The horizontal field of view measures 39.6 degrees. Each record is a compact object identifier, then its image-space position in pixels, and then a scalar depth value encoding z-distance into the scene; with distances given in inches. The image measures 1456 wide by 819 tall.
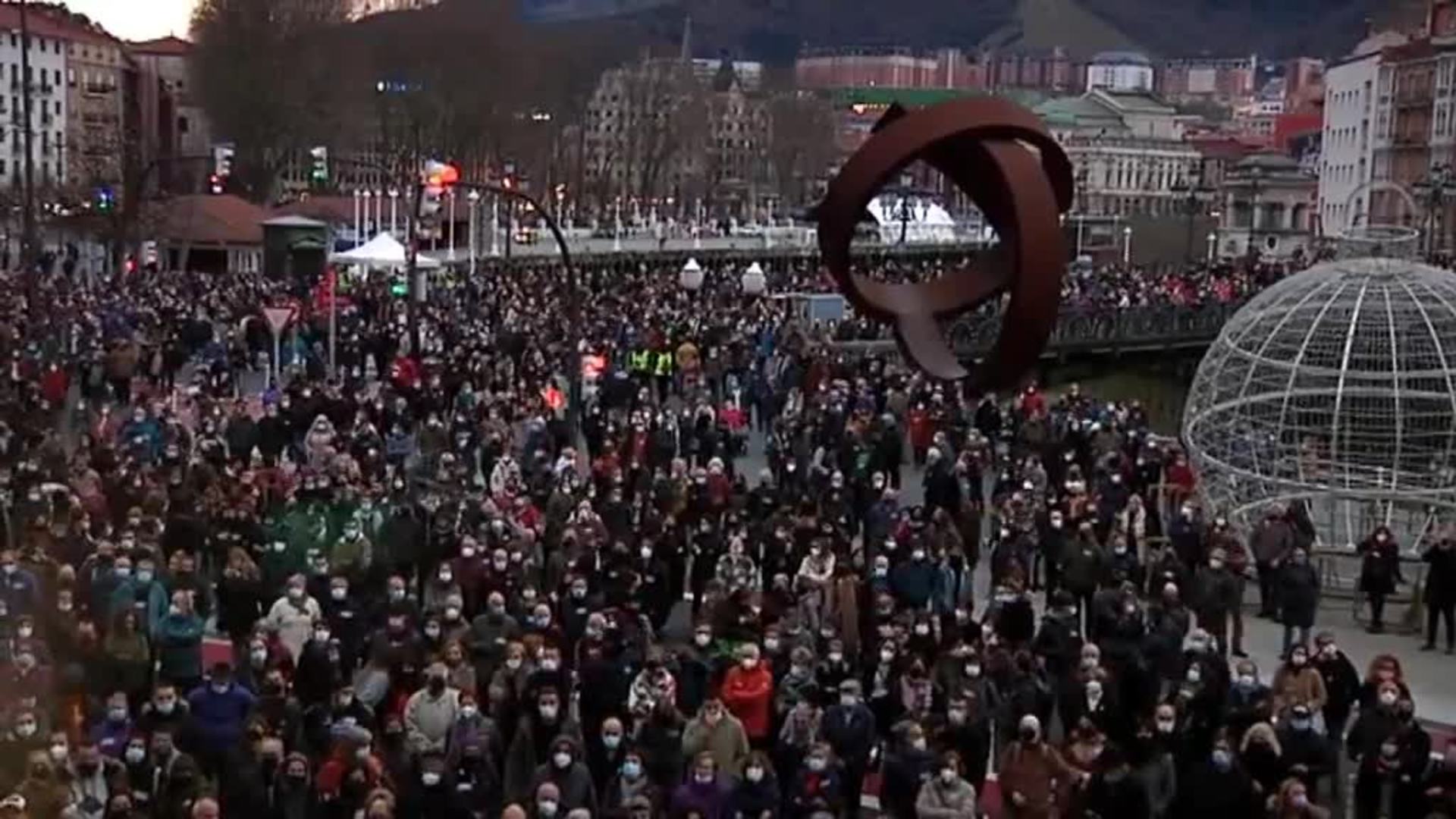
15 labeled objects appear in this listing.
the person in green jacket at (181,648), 519.5
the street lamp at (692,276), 1564.2
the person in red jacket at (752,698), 490.6
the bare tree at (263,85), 3501.5
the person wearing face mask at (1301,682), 499.5
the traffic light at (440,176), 1259.8
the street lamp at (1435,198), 2288.4
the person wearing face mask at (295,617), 527.8
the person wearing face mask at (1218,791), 433.1
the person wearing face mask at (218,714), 454.0
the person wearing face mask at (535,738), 458.9
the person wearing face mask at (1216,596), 617.3
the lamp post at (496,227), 2874.0
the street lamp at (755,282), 1712.6
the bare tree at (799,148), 5191.9
